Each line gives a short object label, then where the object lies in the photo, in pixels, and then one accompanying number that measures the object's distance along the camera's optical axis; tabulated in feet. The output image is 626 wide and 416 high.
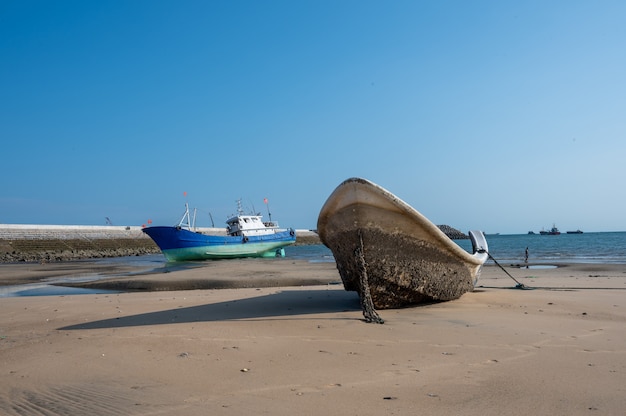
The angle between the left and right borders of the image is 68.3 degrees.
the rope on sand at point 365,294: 16.85
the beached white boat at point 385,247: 18.74
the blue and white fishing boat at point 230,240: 86.58
